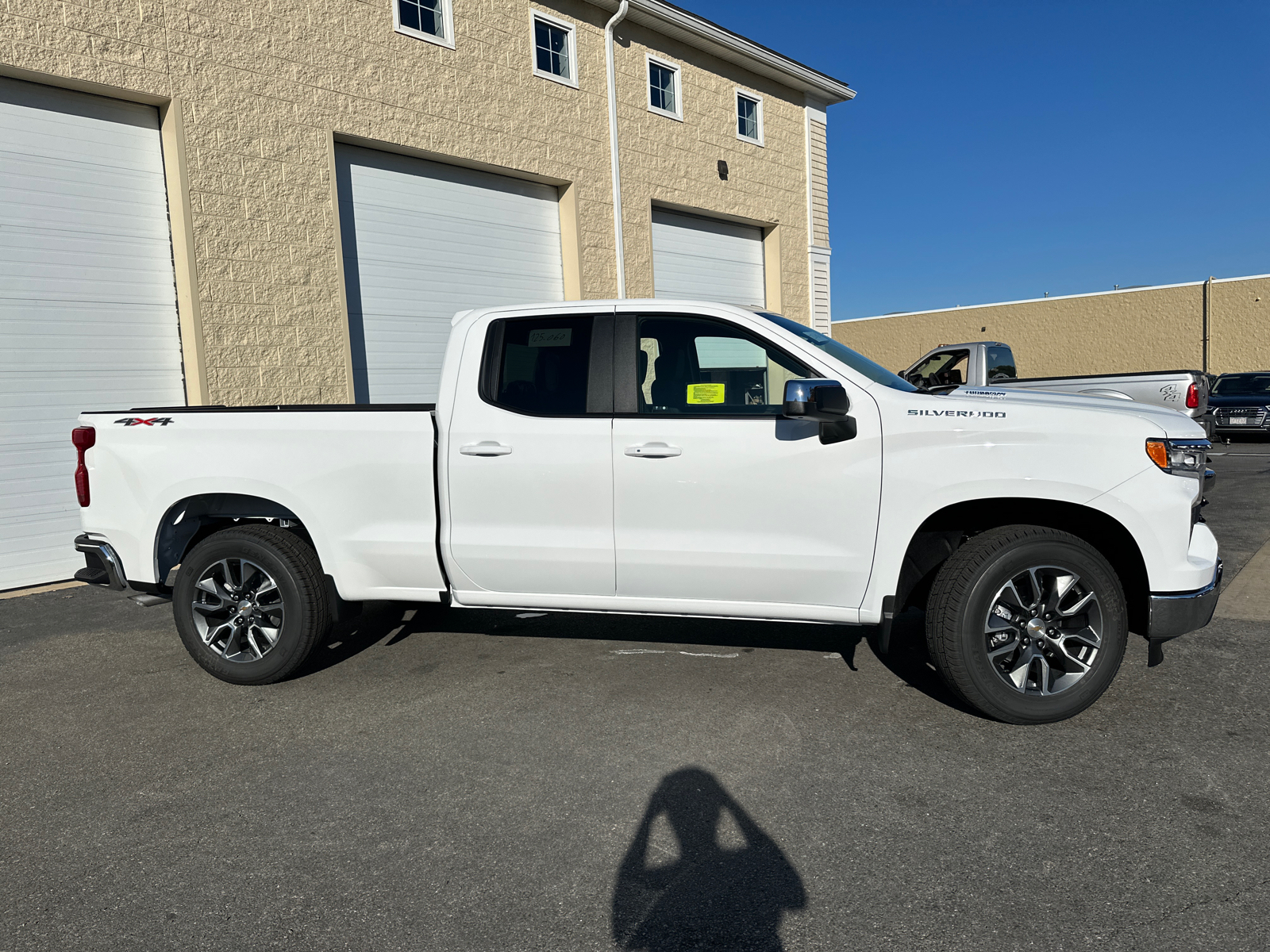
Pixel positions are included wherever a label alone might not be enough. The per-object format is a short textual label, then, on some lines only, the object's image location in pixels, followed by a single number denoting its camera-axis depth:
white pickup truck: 3.84
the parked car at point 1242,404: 18.47
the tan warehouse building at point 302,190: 7.96
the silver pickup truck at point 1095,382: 9.72
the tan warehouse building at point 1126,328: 31.86
